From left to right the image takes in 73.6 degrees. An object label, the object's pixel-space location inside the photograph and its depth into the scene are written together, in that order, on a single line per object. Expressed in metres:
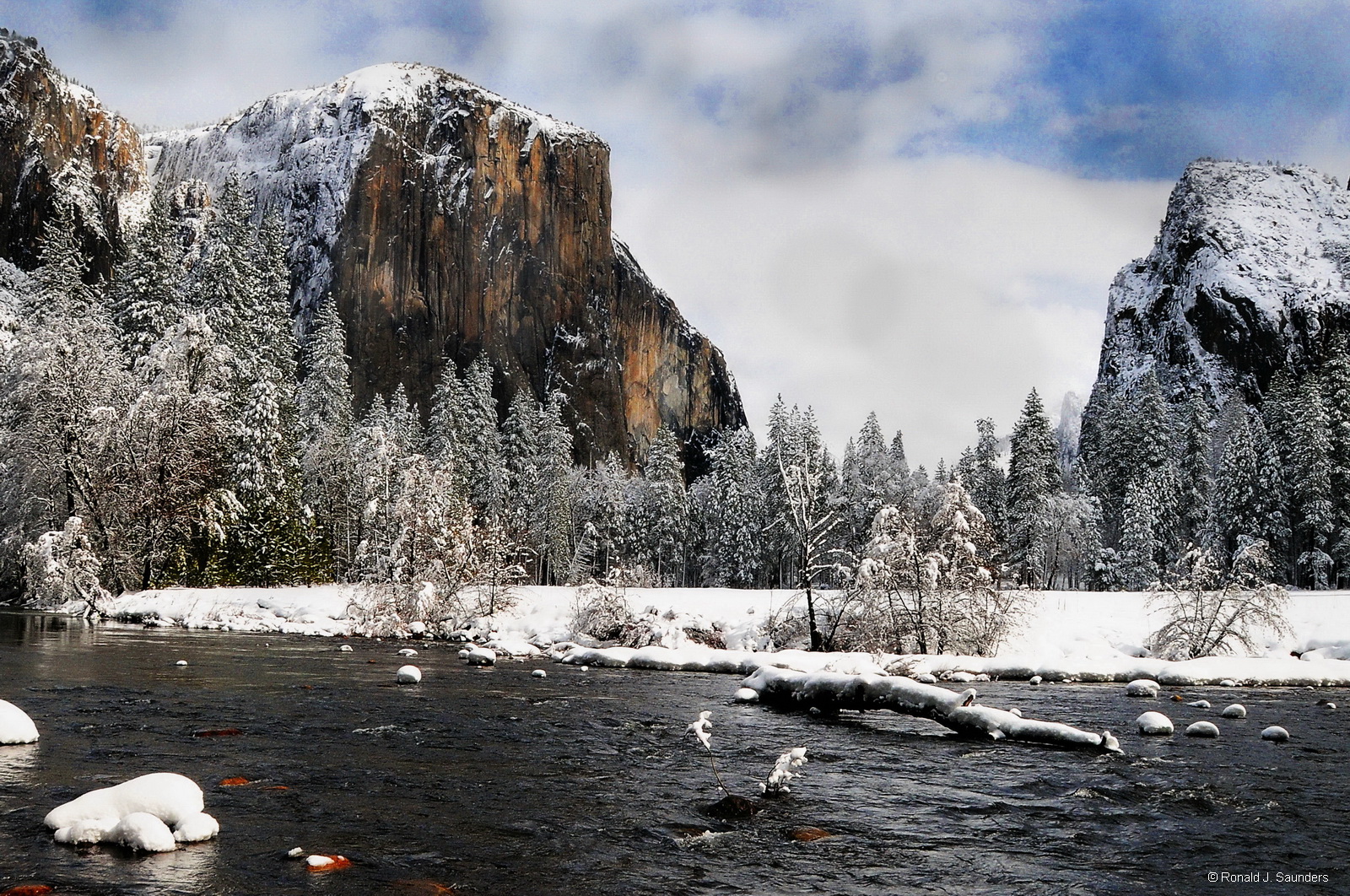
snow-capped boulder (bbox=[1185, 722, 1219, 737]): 14.02
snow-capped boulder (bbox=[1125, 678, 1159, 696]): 20.08
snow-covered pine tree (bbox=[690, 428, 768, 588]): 74.19
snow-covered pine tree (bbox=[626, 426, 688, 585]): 80.75
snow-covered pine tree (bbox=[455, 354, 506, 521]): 68.56
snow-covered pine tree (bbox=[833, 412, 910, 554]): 71.50
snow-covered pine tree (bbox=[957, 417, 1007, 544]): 64.44
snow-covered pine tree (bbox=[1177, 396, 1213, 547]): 63.38
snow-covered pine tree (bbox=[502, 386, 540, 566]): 69.56
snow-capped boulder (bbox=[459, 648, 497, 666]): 23.11
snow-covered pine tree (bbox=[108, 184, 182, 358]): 45.69
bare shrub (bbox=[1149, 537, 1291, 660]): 26.12
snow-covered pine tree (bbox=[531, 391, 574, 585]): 71.69
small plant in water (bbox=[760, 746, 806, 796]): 8.77
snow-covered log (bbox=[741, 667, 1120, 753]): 12.80
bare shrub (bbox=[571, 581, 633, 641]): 28.91
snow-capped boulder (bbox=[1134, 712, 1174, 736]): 14.29
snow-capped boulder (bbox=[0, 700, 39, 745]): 10.38
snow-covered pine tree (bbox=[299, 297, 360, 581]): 53.59
